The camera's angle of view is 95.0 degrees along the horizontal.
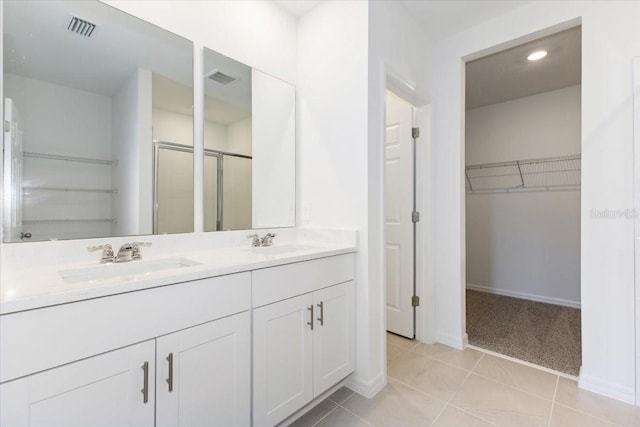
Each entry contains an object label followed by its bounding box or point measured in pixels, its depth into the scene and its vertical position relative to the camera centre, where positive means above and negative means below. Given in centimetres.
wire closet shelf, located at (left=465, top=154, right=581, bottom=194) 342 +45
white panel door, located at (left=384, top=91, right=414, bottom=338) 259 -5
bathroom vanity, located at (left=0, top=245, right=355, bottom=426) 81 -48
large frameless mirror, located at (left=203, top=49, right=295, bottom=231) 177 +43
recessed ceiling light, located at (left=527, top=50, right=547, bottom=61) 266 +144
